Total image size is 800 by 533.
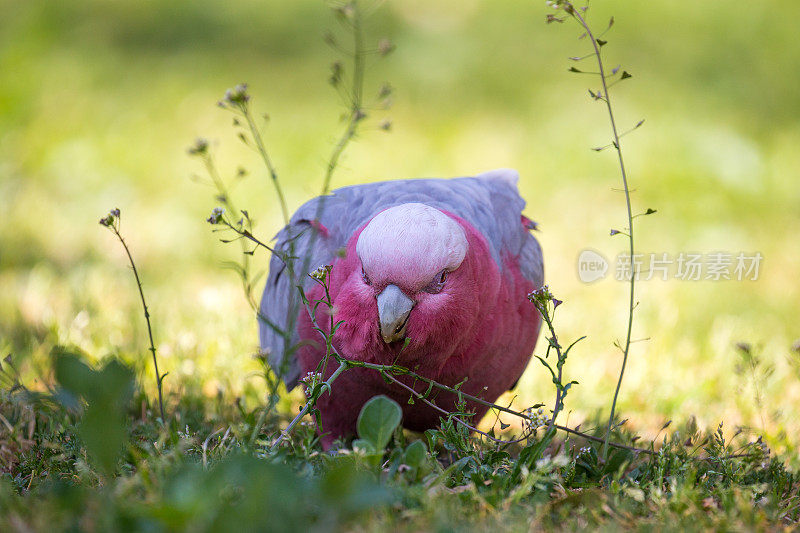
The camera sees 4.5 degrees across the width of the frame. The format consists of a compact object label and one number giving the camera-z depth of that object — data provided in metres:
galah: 3.79
